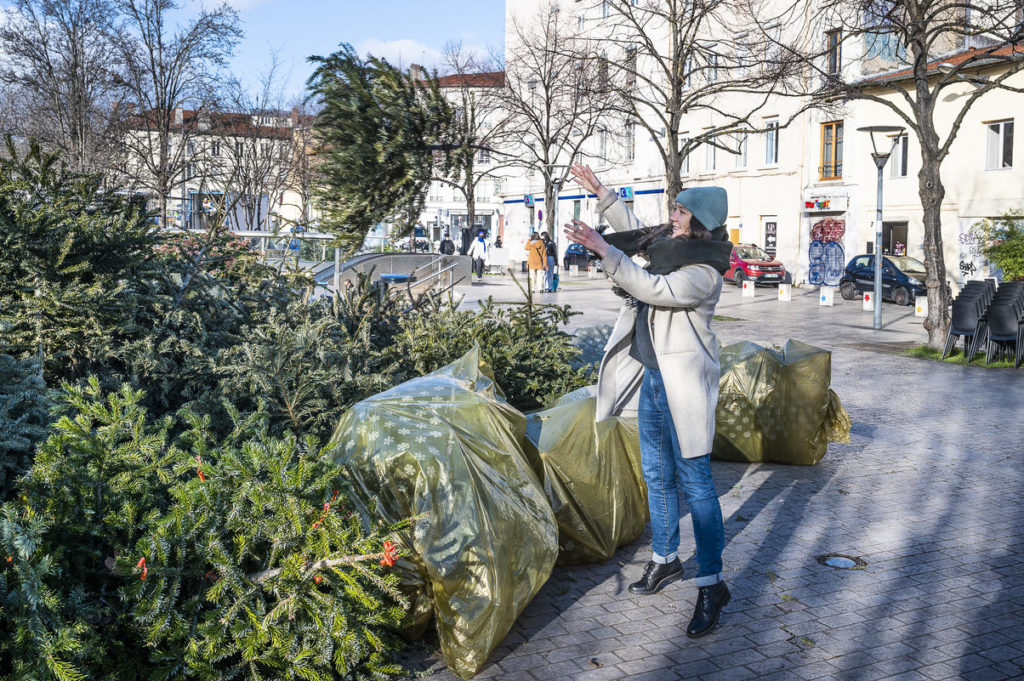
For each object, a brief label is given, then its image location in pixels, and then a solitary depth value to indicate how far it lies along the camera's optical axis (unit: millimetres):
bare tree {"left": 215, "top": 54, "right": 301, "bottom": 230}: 37219
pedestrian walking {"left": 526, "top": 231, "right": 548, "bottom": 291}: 24797
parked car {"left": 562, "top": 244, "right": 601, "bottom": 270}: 44219
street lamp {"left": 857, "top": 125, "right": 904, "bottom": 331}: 18984
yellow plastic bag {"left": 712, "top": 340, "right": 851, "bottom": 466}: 6816
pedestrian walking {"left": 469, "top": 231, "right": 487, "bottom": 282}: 36188
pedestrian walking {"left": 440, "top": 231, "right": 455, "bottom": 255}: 38216
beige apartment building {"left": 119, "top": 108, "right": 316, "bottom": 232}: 26703
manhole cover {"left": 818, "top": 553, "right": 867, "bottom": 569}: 4871
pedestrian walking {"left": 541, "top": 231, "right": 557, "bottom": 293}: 28312
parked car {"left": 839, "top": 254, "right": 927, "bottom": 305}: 25750
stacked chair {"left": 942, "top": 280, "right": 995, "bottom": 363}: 13484
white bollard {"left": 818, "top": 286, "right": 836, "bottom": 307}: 25625
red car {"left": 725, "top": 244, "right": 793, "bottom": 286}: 32438
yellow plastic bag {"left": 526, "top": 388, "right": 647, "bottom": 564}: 4707
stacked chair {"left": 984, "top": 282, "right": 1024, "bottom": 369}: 12914
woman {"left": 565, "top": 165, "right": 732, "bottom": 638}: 4035
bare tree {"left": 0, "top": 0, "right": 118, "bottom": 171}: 22719
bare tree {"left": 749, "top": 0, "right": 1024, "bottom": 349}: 14117
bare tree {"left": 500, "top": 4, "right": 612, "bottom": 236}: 33438
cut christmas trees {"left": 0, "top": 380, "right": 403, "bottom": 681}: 2855
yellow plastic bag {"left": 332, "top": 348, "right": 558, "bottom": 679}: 3584
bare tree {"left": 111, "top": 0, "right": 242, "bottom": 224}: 23984
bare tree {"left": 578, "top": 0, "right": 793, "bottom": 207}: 16484
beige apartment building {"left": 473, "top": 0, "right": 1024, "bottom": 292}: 27359
